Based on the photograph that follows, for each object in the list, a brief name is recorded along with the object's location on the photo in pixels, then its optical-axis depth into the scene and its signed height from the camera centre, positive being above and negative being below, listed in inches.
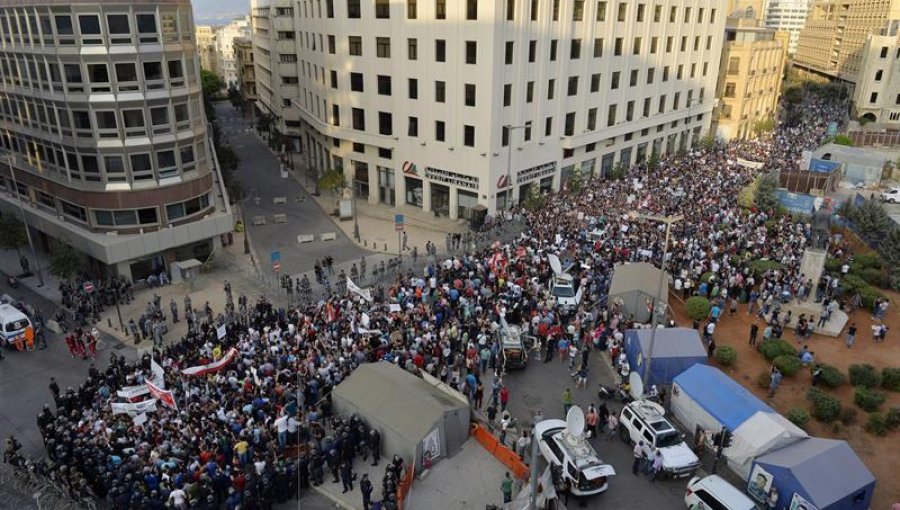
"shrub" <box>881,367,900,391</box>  988.6 -533.8
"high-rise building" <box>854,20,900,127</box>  3228.3 -279.6
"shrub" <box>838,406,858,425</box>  911.7 -543.4
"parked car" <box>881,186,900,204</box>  2001.7 -524.1
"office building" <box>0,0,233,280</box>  1256.8 -219.4
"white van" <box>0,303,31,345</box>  1096.2 -514.3
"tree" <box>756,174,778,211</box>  1722.4 -452.8
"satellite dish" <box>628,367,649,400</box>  886.4 -492.2
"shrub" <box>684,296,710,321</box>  1152.2 -500.4
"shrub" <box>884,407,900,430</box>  896.9 -537.1
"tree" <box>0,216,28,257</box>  1411.2 -467.2
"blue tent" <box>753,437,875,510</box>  692.1 -485.9
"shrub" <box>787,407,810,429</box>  882.1 -527.3
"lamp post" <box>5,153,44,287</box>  1384.1 -428.3
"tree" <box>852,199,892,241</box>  1513.3 -458.7
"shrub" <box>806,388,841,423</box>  901.2 -526.1
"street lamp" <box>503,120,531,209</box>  1707.8 -355.7
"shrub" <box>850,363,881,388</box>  985.5 -527.9
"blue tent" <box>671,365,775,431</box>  809.6 -476.7
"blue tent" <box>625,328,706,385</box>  948.6 -478.1
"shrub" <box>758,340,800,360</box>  1042.7 -517.9
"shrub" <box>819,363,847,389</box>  974.4 -523.5
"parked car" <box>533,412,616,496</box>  735.1 -500.6
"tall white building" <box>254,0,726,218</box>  1691.7 -205.8
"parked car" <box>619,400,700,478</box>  778.8 -505.4
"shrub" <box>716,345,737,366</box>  1029.2 -519.6
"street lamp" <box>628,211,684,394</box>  837.2 -405.3
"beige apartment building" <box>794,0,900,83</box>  3919.8 -73.0
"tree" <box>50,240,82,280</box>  1251.8 -466.5
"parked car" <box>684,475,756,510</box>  685.9 -499.4
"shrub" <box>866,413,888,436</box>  891.4 -544.3
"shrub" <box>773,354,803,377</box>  994.7 -516.8
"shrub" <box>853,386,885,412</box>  932.6 -532.8
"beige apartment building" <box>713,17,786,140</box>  2940.5 -258.8
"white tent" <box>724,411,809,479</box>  755.4 -480.7
